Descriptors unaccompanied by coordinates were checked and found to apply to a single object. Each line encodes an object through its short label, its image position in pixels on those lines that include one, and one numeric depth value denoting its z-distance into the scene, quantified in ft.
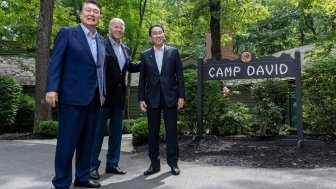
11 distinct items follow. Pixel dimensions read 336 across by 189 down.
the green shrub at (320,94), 27.09
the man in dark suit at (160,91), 18.67
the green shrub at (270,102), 30.32
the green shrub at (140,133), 27.99
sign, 25.45
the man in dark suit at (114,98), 18.03
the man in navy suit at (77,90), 14.58
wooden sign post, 24.94
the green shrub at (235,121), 31.50
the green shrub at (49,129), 40.88
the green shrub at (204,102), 29.48
